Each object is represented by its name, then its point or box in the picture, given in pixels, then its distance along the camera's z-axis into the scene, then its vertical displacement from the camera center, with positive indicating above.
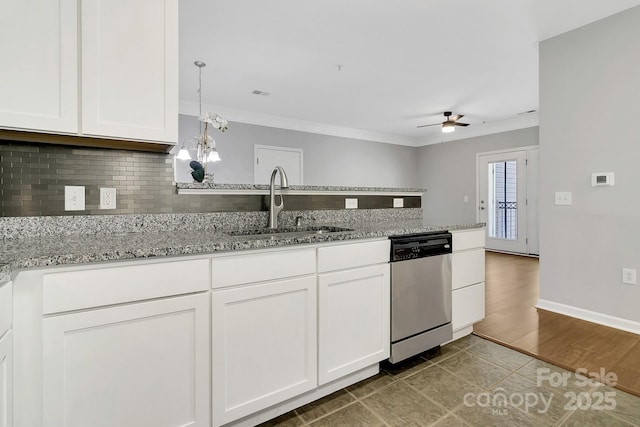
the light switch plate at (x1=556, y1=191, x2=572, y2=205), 2.89 +0.12
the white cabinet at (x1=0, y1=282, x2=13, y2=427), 0.88 -0.41
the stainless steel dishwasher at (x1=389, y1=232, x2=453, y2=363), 1.88 -0.50
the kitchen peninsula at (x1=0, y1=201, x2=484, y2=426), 1.03 -0.41
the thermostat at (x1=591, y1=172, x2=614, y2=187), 2.62 +0.27
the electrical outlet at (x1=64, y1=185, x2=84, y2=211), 1.47 +0.07
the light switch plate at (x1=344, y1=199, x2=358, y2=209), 2.40 +0.07
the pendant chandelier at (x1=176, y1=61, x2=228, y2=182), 2.37 +0.68
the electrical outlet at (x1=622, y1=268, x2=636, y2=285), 2.54 -0.52
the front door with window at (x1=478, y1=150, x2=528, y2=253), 5.96 +0.25
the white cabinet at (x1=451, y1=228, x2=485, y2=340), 2.22 -0.49
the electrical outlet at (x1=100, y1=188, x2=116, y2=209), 1.54 +0.07
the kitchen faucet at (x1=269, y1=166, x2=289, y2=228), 1.91 +0.03
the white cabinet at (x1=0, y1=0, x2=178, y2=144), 1.22 +0.60
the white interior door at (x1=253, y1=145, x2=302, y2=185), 5.66 +0.94
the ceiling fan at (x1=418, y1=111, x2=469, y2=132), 5.47 +1.53
